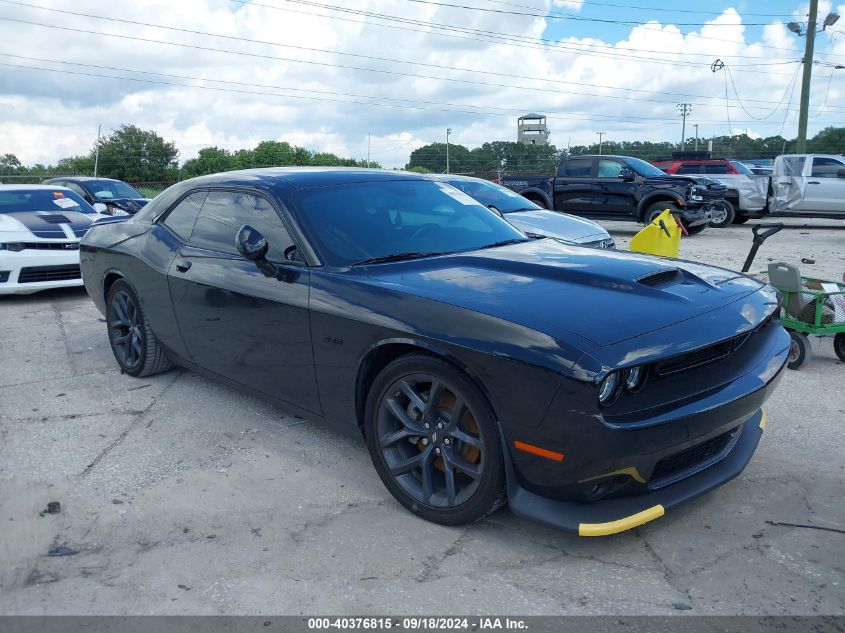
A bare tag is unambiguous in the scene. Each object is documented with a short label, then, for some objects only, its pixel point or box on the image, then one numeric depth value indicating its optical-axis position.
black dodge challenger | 2.68
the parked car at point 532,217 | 8.38
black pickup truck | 14.80
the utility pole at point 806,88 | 25.56
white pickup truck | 16.28
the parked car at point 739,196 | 16.77
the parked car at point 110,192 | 14.33
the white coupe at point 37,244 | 8.49
